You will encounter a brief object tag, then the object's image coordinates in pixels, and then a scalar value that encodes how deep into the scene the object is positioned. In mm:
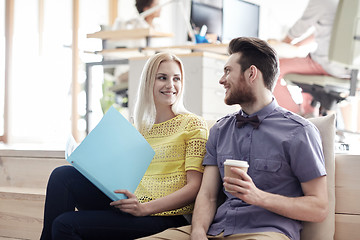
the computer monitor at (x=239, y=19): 4055
